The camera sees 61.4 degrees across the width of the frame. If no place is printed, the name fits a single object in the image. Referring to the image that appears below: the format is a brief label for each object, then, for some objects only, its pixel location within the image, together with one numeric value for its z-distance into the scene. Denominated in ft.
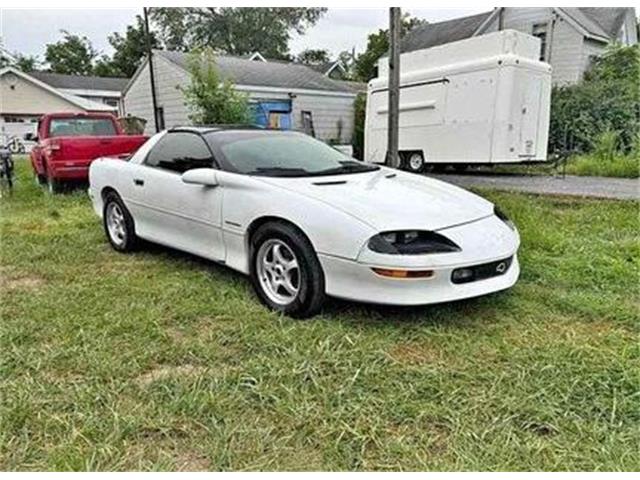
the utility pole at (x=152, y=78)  55.47
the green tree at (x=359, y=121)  61.77
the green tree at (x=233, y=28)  118.01
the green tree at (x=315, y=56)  138.59
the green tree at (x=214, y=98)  47.98
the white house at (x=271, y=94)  59.57
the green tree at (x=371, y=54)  93.25
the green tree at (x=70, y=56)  153.69
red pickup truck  26.48
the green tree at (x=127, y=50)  128.98
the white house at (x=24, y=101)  96.32
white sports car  9.53
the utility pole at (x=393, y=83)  21.34
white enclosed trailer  32.96
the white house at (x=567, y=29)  61.72
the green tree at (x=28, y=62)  146.00
